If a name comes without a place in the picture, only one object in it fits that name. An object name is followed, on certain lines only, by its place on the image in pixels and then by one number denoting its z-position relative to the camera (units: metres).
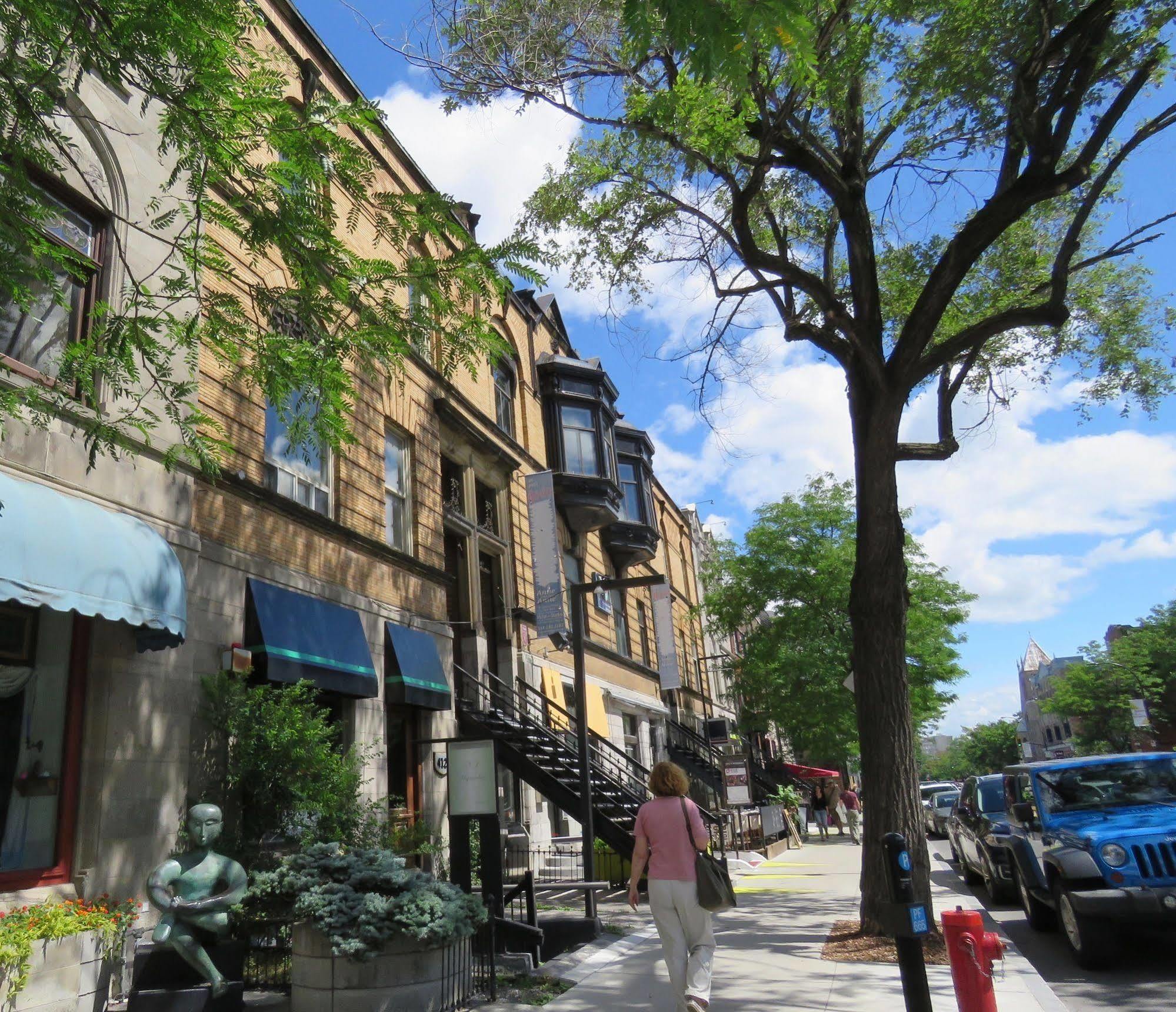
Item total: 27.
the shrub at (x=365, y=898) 6.33
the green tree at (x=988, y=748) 101.94
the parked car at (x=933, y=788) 32.53
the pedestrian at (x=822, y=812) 26.88
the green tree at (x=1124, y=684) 49.44
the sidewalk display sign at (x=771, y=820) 21.28
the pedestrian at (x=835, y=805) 28.80
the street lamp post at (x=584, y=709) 11.52
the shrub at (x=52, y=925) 5.80
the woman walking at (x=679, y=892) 5.99
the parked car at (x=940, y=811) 24.39
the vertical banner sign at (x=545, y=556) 18.03
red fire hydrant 5.52
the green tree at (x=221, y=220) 5.41
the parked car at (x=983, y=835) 11.68
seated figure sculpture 6.12
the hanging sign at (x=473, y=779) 8.16
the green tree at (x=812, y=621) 28.27
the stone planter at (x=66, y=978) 6.00
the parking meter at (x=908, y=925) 5.17
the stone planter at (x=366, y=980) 6.29
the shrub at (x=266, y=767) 9.02
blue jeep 7.34
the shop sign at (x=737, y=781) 16.02
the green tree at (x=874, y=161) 9.48
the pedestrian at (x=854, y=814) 25.38
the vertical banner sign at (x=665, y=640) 26.96
